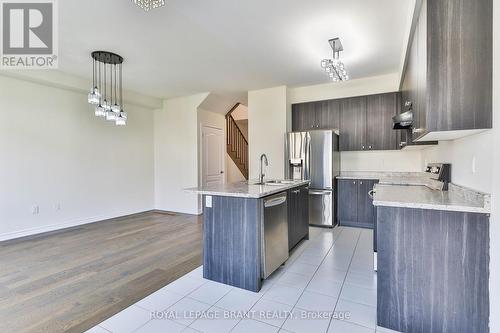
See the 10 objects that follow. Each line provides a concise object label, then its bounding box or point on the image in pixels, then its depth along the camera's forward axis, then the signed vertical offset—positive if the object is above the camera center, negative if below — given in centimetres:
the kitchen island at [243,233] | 241 -69
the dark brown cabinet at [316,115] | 498 +96
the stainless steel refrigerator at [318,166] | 457 -5
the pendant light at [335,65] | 326 +128
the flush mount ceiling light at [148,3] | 202 +127
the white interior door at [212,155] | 623 +21
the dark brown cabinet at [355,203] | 456 -72
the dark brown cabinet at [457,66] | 159 +63
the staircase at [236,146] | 779 +55
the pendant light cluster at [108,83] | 366 +152
